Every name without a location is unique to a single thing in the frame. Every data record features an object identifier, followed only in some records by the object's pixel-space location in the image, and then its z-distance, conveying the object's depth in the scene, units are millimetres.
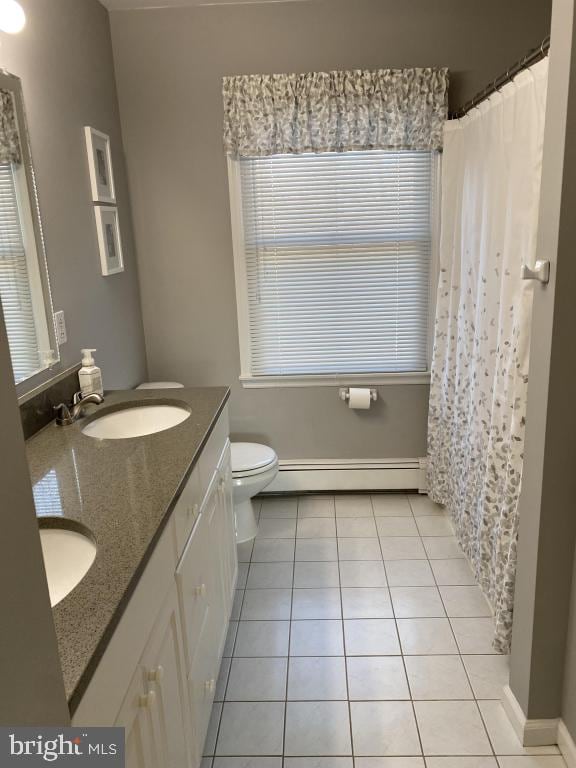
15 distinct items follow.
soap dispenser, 2260
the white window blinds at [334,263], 3031
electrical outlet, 2166
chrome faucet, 2047
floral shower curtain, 1909
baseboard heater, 3381
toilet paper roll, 3225
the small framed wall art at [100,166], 2498
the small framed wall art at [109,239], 2590
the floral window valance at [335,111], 2844
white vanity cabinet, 1089
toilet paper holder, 3260
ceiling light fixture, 1801
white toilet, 2777
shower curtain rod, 1758
